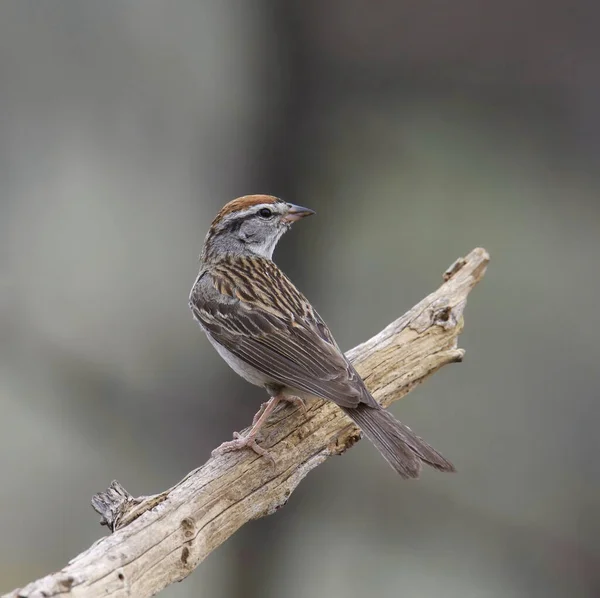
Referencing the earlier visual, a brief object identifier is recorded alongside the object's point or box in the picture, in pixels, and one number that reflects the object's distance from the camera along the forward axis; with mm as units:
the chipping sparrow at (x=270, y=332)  8203
